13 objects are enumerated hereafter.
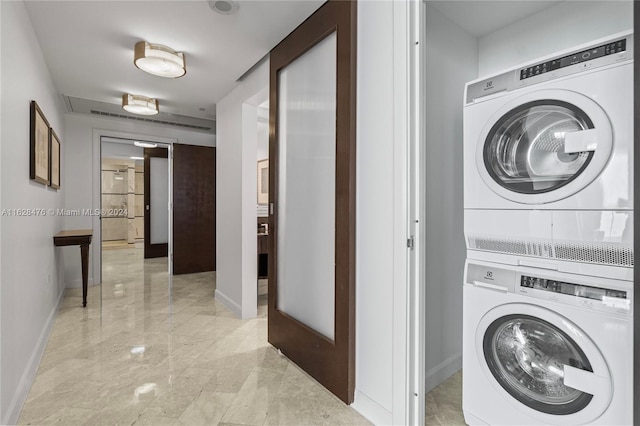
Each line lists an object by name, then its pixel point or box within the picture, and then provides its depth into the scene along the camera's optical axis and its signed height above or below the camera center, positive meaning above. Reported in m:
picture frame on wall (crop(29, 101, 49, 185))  2.34 +0.50
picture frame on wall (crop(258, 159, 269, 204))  5.05 +0.43
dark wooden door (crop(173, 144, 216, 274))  5.40 +0.06
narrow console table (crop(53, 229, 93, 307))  3.50 -0.31
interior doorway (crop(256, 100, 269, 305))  4.70 +0.63
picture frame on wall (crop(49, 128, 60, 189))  3.16 +0.54
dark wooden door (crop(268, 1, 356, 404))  1.87 +0.11
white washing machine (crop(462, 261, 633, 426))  1.24 -0.56
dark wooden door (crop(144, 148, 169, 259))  7.05 +0.04
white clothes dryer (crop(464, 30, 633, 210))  1.22 +0.33
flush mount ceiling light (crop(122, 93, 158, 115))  3.83 +1.24
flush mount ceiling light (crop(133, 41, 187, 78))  2.56 +1.18
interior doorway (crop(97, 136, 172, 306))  4.95 -0.20
